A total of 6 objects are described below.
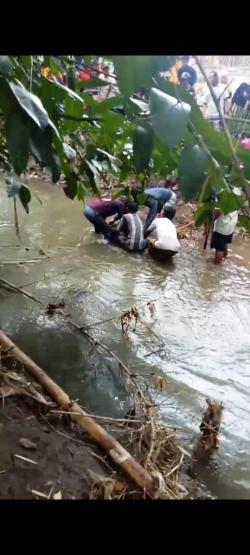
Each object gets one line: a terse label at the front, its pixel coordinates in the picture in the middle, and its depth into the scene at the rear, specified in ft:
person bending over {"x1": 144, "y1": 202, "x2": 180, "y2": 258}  18.80
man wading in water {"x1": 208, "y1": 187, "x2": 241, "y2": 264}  18.86
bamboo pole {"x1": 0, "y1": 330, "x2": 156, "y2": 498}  6.99
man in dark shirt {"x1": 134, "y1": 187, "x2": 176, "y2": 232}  19.80
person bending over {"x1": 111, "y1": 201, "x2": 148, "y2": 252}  19.47
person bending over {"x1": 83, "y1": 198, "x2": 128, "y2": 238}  20.77
